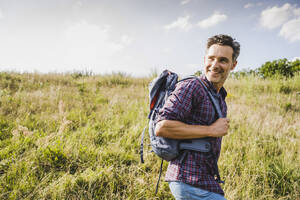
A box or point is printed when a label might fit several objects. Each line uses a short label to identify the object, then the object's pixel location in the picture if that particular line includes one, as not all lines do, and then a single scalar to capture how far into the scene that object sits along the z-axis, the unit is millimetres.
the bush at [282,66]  27344
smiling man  1391
